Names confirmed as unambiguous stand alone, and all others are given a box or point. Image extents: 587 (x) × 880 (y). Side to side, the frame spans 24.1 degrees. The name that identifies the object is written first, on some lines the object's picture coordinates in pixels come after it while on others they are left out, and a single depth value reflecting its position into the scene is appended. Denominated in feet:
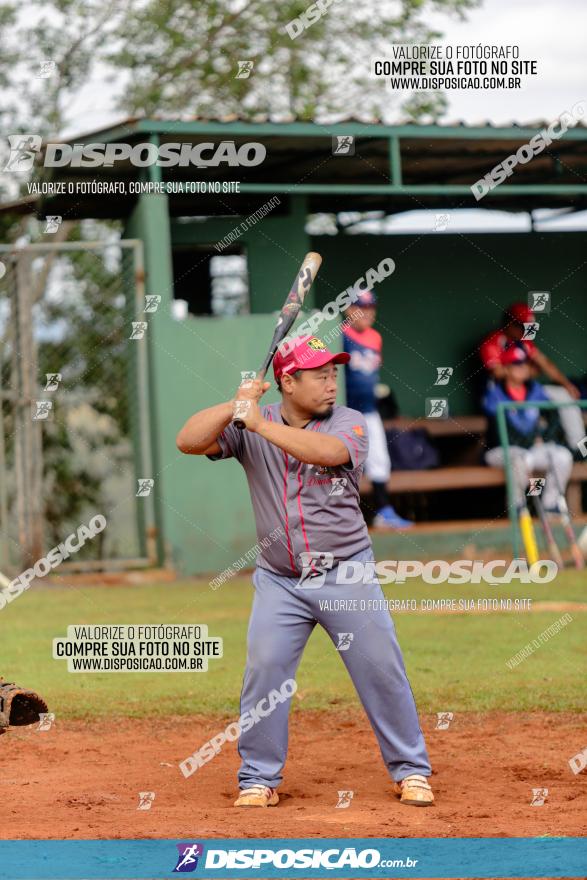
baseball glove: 20.16
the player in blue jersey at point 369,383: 42.01
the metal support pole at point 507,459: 40.55
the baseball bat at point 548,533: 39.96
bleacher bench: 44.65
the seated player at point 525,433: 41.63
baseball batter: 17.83
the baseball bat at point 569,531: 40.55
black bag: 45.52
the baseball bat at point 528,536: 39.01
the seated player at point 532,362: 43.88
